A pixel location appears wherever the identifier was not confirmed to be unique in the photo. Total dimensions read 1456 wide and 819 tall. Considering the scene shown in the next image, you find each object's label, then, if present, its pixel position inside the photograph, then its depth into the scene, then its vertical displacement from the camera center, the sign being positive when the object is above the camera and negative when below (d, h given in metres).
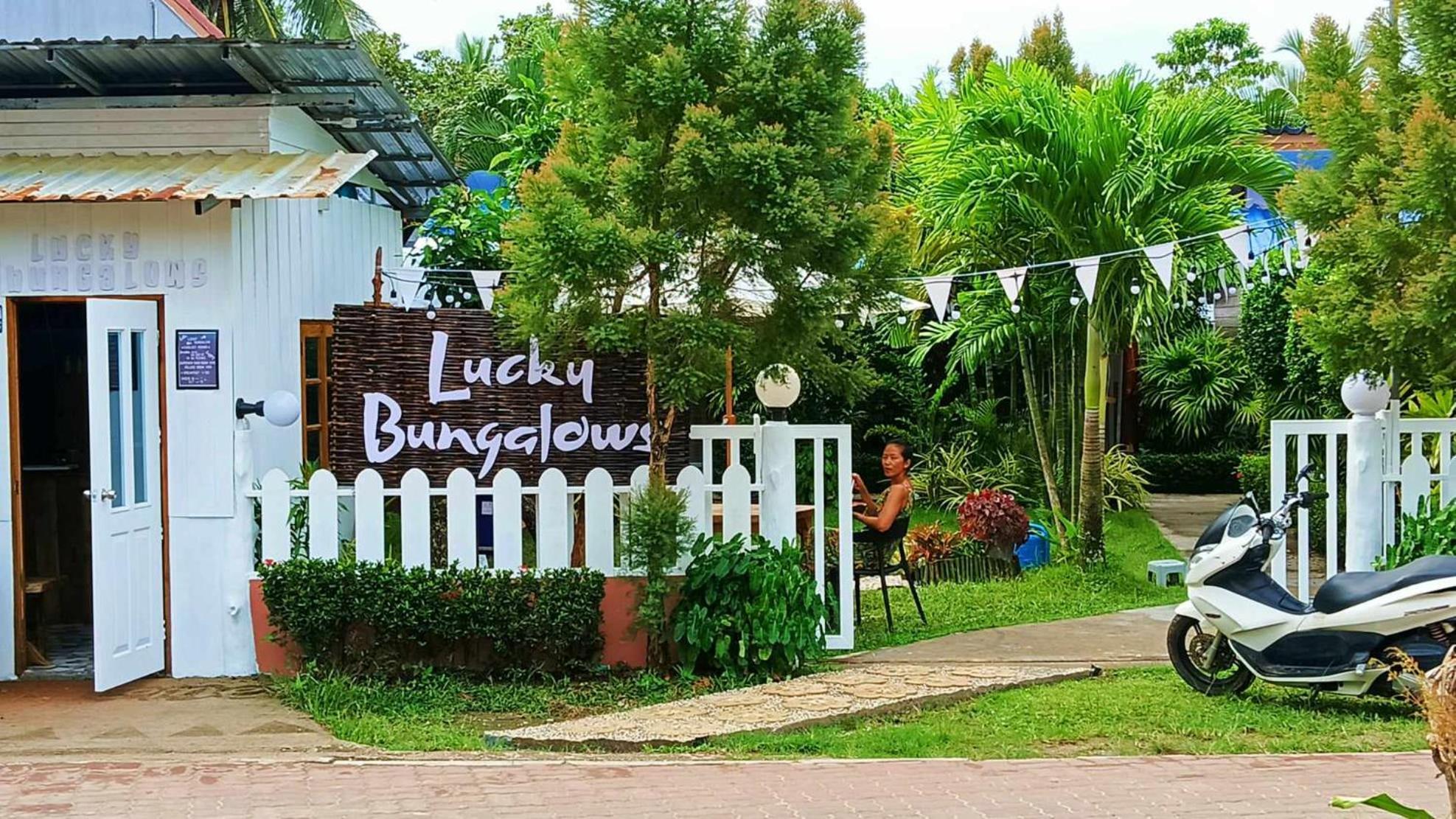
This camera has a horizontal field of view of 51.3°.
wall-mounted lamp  8.34 -0.09
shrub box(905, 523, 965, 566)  12.62 -1.35
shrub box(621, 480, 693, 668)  8.12 -0.82
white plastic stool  12.19 -1.52
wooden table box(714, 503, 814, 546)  9.52 -0.85
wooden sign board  8.69 -0.08
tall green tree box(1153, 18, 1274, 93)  31.92 +7.06
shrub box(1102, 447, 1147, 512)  16.61 -1.12
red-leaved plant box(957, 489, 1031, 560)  12.45 -1.15
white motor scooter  7.24 -1.19
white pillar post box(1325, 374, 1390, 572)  9.10 -0.57
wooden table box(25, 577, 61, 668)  8.89 -1.45
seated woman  9.70 -0.76
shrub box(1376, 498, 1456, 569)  8.52 -0.89
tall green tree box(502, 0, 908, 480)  7.77 +1.00
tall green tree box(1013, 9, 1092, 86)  23.22 +5.32
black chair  9.72 -1.03
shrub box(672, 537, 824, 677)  8.14 -1.22
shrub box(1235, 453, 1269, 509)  15.22 -0.97
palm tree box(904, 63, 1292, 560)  11.41 +1.62
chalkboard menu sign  8.48 +0.19
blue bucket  13.11 -1.45
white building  8.18 +0.70
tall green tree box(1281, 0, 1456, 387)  8.05 +1.00
